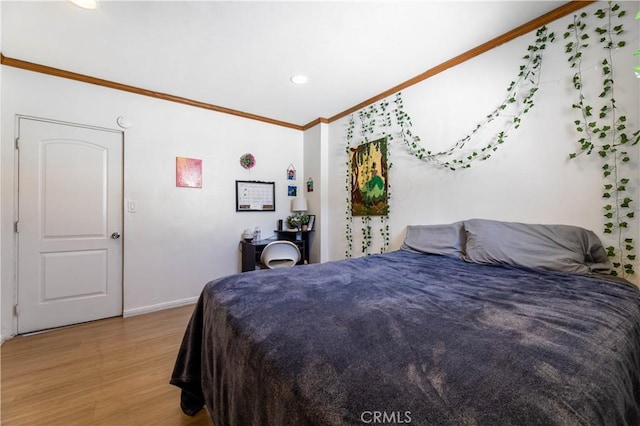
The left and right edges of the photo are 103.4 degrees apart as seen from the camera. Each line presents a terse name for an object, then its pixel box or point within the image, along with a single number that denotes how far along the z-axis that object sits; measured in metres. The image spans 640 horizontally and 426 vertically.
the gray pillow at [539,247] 1.53
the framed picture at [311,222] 3.88
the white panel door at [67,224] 2.43
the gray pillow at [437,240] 2.13
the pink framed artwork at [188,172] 3.15
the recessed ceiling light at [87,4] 1.71
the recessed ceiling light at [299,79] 2.65
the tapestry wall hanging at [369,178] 3.01
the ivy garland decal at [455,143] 1.92
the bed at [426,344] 0.54
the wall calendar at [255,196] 3.59
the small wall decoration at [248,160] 3.60
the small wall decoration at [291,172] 4.05
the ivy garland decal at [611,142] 1.53
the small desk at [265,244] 3.30
